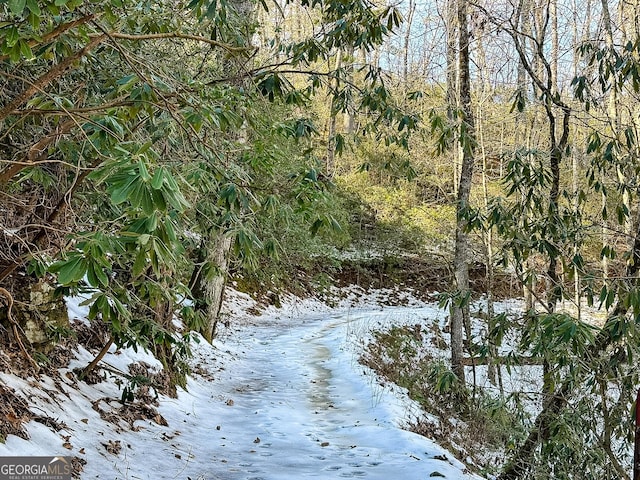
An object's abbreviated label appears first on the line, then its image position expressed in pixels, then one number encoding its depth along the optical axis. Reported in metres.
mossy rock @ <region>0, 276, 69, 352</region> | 4.22
